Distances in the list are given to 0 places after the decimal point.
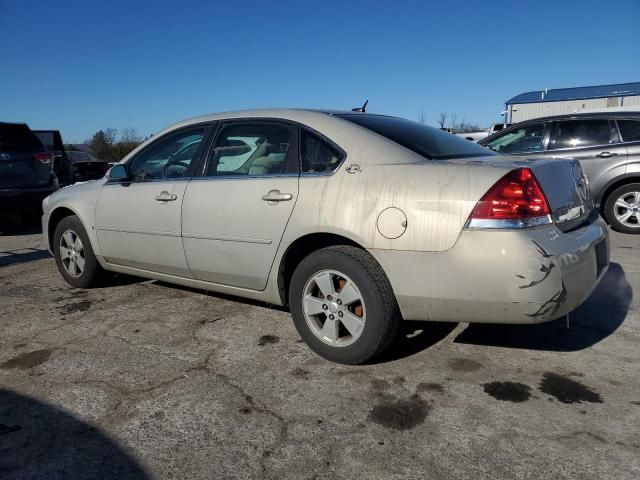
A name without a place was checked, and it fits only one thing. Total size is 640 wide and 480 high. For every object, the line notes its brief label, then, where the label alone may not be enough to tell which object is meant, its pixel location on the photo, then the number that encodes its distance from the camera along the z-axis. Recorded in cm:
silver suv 695
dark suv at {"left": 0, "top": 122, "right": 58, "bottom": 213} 768
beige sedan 254
